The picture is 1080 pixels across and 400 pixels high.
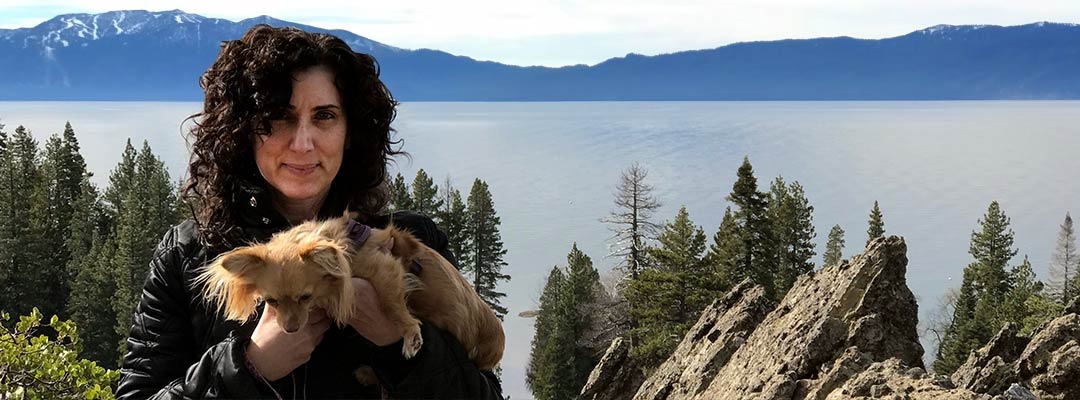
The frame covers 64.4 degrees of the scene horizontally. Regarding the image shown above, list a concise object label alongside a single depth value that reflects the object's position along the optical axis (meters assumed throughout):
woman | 3.84
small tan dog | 4.06
